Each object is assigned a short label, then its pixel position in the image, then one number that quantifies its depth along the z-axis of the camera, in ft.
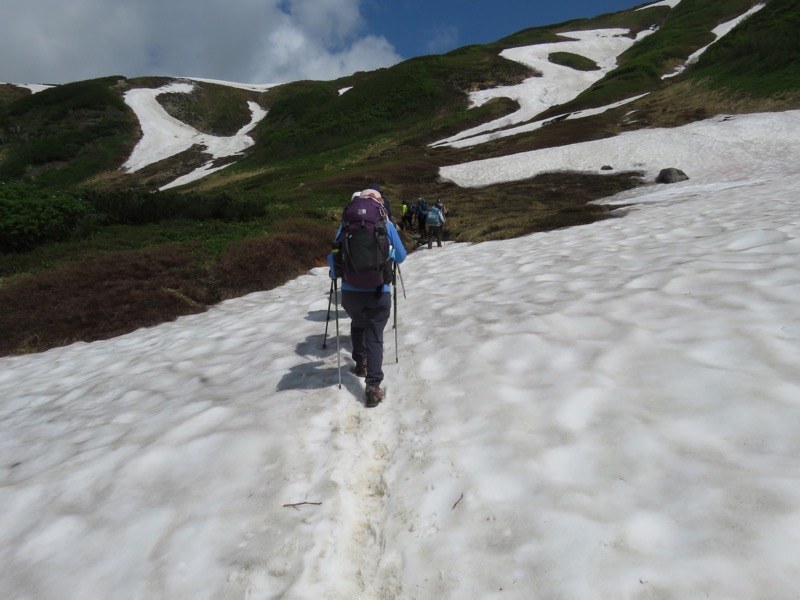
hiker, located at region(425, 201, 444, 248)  59.54
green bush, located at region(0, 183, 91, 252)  52.26
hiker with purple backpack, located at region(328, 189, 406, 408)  17.19
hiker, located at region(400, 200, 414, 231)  75.61
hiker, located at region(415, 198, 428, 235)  66.54
